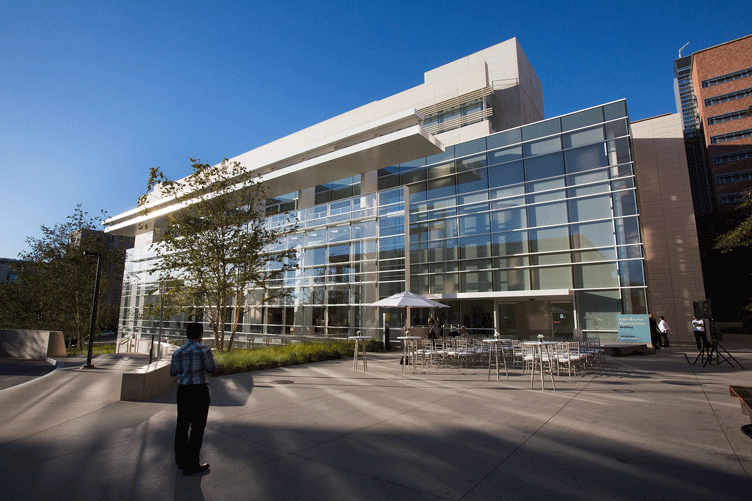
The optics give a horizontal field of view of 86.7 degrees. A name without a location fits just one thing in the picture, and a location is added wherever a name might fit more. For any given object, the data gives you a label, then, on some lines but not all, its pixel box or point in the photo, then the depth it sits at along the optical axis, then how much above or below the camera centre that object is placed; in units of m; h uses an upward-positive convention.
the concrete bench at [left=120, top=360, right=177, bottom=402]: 8.05 -1.42
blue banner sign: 17.62 -0.66
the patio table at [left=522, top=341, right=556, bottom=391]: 8.99 -0.89
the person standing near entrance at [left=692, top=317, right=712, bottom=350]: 15.34 -0.59
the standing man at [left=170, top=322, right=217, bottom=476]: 4.24 -0.92
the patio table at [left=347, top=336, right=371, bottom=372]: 12.40 -1.66
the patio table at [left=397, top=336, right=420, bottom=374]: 12.62 -1.12
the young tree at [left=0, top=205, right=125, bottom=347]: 26.23 +1.98
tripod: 12.30 -1.36
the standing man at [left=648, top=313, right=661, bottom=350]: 18.69 -0.87
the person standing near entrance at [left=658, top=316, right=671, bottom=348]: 19.45 -0.77
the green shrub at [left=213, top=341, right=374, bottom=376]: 12.22 -1.49
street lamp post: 14.63 -0.92
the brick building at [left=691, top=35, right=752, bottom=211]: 50.16 +26.45
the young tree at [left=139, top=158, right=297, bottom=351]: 15.98 +2.95
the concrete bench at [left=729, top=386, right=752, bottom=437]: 5.00 -1.13
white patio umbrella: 13.93 +0.46
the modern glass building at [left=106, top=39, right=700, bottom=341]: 20.33 +5.55
